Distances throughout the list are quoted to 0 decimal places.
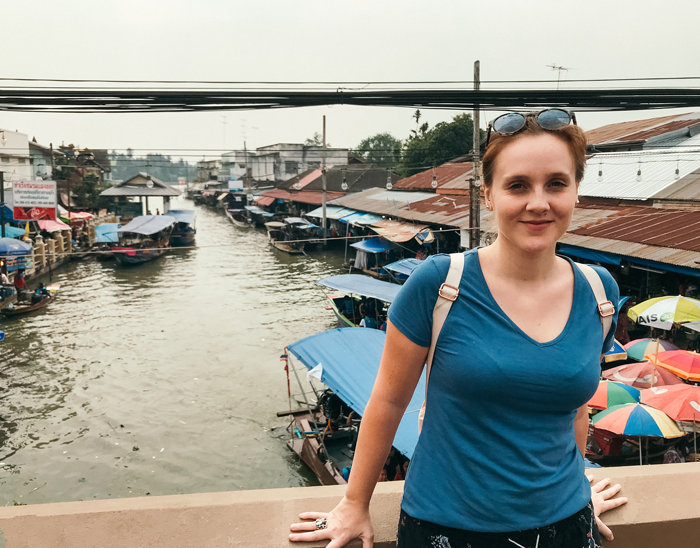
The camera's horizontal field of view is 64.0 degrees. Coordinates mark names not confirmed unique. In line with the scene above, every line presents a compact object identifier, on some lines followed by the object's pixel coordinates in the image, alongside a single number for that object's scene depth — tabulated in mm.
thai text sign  18969
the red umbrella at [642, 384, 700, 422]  6706
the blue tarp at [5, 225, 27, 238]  22788
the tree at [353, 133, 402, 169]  76188
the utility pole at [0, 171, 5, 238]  20453
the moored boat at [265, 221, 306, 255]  31473
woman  1113
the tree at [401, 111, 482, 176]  40469
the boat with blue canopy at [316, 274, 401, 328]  14711
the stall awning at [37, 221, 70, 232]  26641
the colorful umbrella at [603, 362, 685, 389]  8242
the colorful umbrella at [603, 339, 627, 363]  9266
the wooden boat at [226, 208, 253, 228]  49238
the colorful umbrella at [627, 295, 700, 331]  8805
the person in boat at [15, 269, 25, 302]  19266
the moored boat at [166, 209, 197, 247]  35500
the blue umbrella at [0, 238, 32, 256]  18094
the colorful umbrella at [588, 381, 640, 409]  7285
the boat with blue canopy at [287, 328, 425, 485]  7902
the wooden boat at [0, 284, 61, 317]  18203
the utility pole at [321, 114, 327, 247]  33000
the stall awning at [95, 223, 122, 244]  31484
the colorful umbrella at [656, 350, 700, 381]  7973
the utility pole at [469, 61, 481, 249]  13430
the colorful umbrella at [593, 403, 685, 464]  6293
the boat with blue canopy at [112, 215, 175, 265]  28625
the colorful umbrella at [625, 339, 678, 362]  9370
